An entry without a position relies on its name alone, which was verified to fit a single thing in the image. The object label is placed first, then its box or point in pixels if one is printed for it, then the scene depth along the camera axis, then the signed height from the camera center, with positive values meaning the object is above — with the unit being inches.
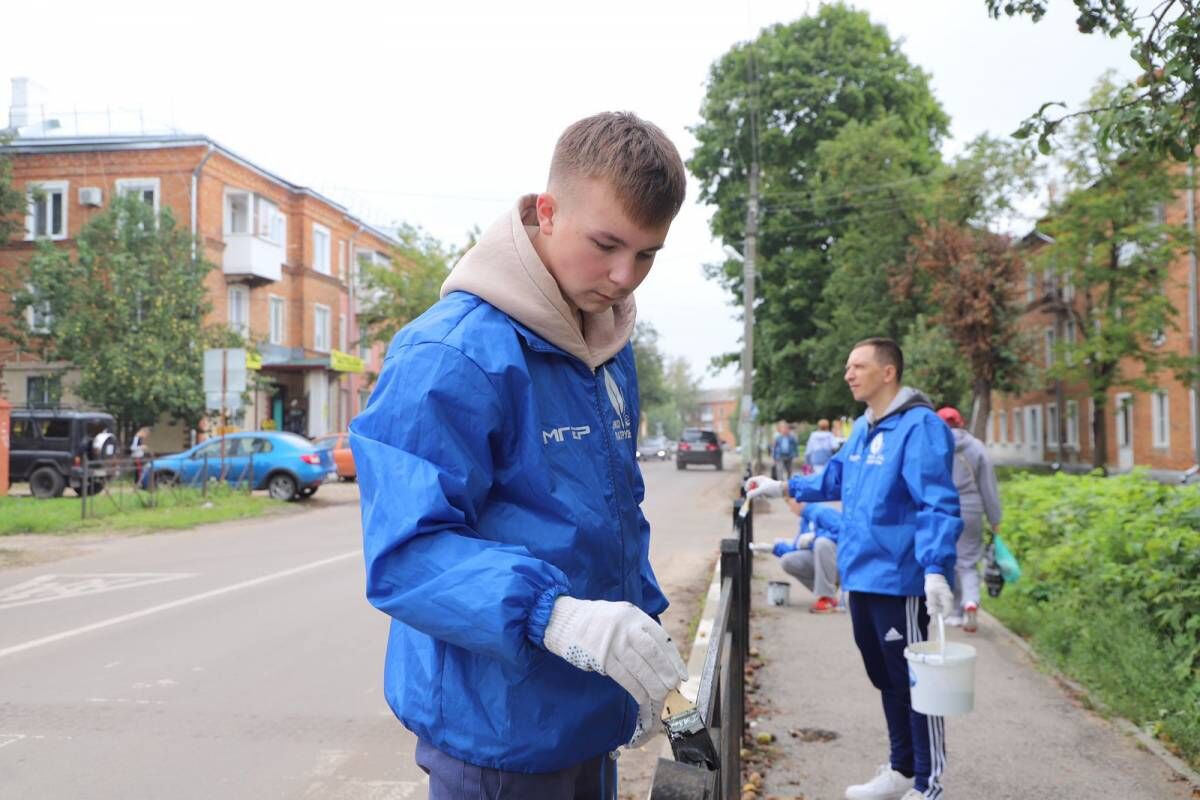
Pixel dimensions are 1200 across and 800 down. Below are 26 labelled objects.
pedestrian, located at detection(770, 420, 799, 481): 1006.4 -19.8
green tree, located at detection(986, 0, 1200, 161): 167.2 +57.7
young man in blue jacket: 65.0 -4.5
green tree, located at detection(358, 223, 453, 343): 1535.4 +222.4
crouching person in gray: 370.3 -48.7
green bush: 229.3 -47.7
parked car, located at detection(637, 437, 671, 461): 2691.9 -48.1
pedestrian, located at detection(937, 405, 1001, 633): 329.7 -22.4
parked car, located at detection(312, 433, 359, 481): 1089.4 -19.5
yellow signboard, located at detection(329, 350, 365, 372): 1494.8 +100.6
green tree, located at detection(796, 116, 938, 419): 1238.9 +235.4
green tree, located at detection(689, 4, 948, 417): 1386.6 +398.2
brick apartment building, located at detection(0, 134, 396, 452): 1288.1 +259.9
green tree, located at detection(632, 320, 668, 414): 3277.6 +204.8
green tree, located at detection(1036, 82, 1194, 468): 1034.1 +179.6
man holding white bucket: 165.9 -18.7
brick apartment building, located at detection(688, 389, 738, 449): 6860.2 +142.7
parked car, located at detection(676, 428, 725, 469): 1774.1 -33.2
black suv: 863.7 -12.0
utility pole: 1065.5 +102.7
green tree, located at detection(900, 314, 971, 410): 1048.8 +63.0
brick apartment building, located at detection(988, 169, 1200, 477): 1198.3 +20.8
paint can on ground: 394.0 -60.9
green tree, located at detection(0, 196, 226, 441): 1063.0 +125.5
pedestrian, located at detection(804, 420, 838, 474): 746.8 -13.7
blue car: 863.1 -26.2
